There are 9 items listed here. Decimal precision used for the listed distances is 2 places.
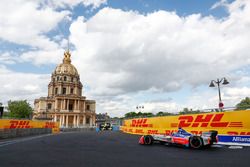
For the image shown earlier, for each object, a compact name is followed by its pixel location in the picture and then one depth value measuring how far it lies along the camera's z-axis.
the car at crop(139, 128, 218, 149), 13.12
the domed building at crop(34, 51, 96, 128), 105.94
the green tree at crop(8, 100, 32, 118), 108.75
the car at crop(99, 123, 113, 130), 63.47
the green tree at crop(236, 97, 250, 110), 78.06
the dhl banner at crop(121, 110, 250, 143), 15.61
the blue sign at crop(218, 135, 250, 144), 15.00
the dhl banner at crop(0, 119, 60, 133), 22.89
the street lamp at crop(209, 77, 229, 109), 22.34
